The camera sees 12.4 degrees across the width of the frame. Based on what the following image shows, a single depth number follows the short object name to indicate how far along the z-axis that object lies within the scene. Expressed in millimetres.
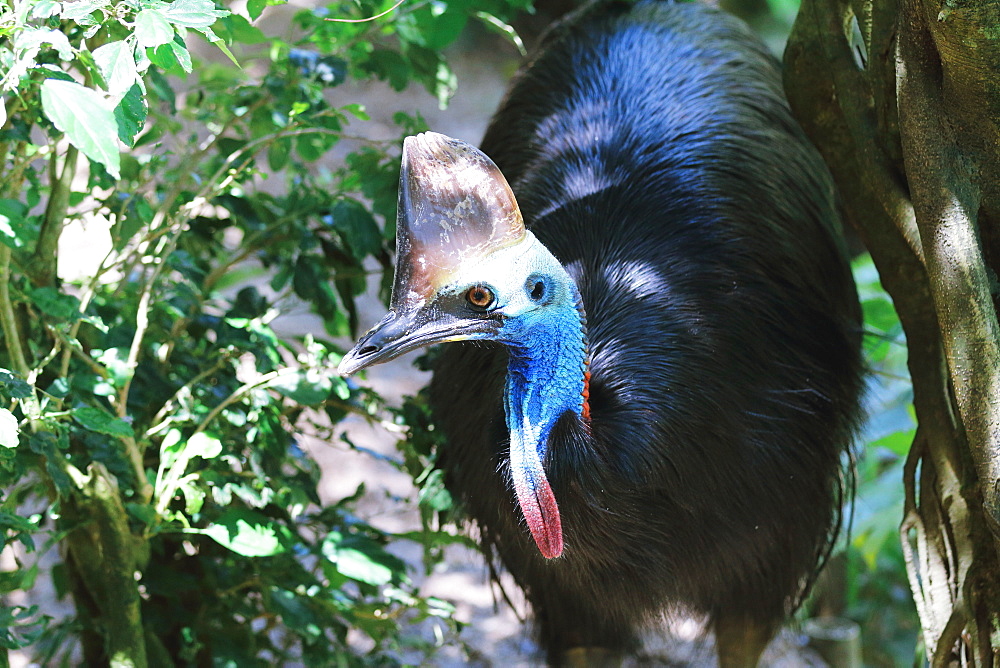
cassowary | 3723
